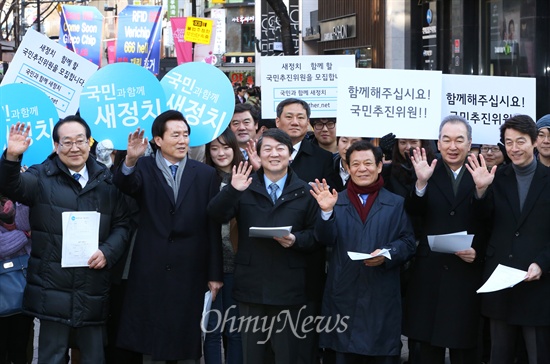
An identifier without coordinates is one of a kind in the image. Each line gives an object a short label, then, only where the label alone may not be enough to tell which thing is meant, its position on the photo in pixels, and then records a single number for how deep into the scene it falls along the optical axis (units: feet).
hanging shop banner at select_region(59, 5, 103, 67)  61.98
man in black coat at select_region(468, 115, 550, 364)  19.74
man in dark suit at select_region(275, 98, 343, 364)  21.42
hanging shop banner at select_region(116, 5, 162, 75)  48.62
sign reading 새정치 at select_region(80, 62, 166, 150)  22.50
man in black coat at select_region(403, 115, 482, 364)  20.92
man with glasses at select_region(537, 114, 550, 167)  22.18
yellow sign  72.69
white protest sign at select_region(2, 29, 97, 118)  24.20
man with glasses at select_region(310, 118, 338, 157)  26.61
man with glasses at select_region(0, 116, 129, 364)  20.08
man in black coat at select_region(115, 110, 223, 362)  20.80
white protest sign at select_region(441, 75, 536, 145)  23.39
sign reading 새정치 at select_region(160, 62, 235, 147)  23.45
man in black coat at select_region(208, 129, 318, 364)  20.38
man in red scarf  20.16
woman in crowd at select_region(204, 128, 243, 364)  22.30
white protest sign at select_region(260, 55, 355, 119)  27.45
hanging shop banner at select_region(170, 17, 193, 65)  76.18
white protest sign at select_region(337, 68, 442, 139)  23.06
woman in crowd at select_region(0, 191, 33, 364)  21.30
